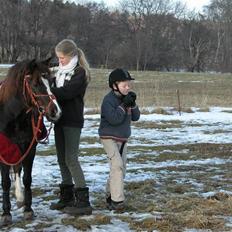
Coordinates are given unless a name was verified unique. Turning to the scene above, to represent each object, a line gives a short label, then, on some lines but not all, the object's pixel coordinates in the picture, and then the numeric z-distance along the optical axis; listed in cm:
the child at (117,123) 599
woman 581
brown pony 529
